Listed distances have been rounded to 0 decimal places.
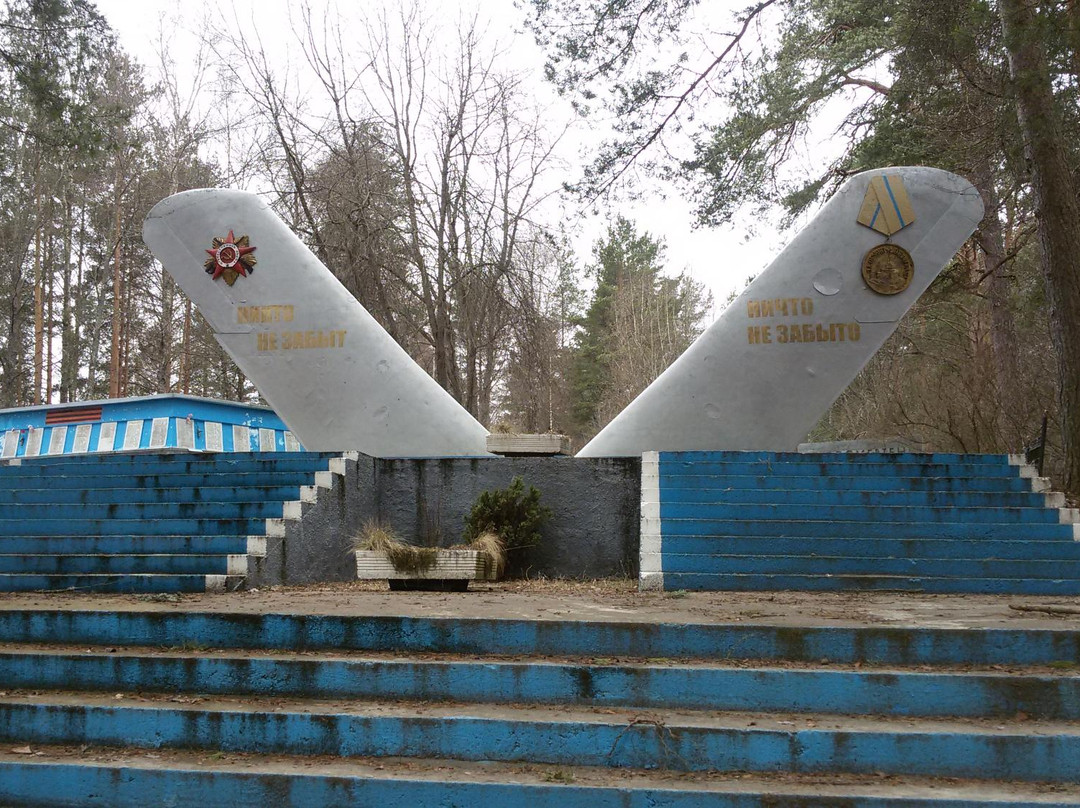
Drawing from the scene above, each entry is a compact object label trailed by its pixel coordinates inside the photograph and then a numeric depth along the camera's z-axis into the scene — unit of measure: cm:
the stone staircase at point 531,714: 340
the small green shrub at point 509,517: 845
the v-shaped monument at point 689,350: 830
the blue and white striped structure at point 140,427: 1200
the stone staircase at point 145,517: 638
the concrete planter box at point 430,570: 666
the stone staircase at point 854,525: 655
